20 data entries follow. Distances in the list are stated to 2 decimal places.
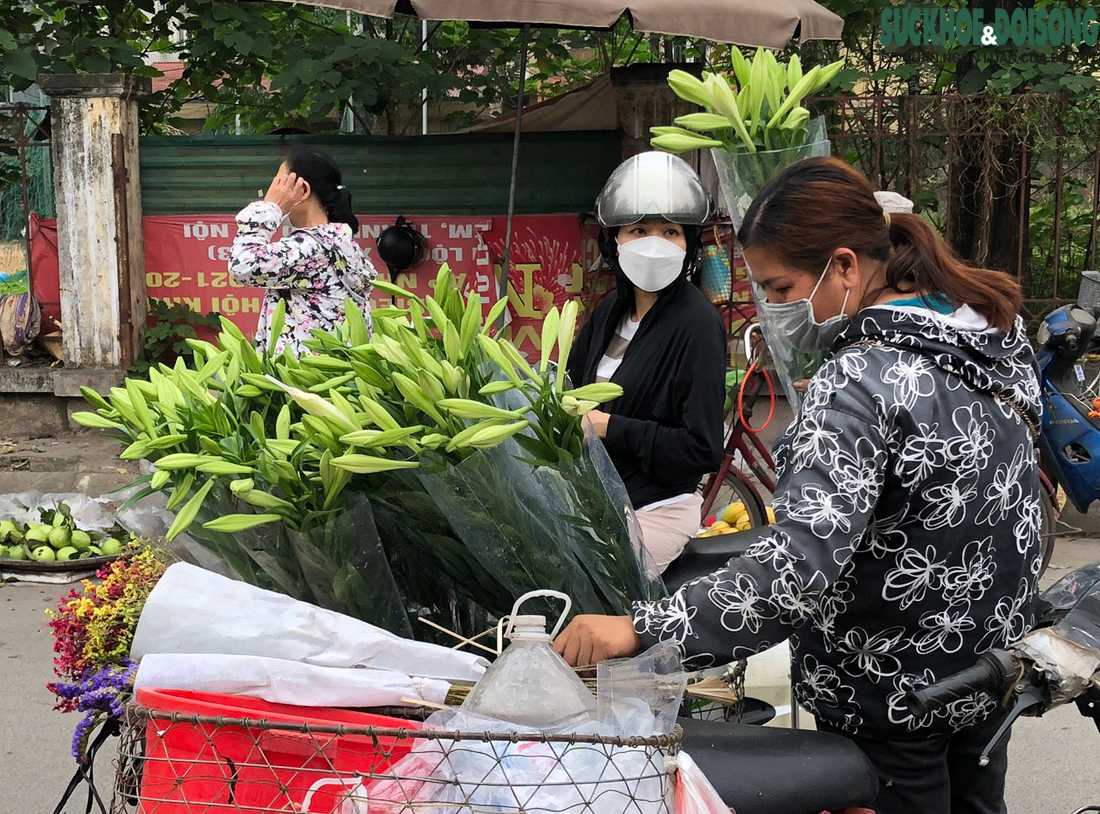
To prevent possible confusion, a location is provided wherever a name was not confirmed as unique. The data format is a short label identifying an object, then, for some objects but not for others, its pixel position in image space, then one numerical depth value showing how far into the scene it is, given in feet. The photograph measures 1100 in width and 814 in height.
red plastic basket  4.74
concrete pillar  24.39
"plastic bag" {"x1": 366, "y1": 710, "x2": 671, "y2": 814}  4.35
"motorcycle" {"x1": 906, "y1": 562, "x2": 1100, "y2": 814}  5.46
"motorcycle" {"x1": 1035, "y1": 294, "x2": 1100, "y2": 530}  17.06
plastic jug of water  4.60
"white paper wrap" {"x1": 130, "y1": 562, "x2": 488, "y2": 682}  5.12
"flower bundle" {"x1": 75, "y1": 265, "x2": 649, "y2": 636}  5.39
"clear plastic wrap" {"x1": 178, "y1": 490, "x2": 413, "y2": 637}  5.52
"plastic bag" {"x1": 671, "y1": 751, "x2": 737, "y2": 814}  4.50
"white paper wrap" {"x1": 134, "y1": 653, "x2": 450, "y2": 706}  4.95
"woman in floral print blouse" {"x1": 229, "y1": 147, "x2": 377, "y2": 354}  14.23
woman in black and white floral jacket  5.17
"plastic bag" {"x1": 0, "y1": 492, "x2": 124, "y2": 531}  19.67
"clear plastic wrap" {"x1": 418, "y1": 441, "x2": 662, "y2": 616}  5.45
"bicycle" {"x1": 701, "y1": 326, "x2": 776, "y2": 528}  17.44
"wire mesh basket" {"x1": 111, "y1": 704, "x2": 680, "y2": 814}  4.38
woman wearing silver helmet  9.08
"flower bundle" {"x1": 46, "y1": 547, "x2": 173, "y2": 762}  6.03
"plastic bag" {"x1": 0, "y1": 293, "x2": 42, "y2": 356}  25.03
